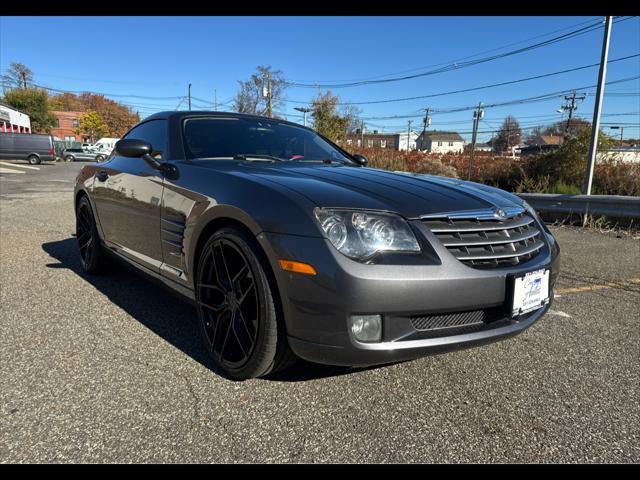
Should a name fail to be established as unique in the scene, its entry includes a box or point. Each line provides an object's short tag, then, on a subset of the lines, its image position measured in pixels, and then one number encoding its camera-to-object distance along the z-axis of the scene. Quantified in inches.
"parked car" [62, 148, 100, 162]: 1566.2
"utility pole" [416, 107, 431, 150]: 2398.1
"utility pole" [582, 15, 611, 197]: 301.1
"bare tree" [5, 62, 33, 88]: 2490.2
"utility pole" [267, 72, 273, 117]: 1279.5
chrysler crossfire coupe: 70.8
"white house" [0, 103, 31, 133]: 1589.6
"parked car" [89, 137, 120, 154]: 1561.8
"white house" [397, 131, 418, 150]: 3847.7
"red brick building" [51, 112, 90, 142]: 2674.7
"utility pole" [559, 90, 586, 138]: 1700.2
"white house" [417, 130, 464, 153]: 3939.5
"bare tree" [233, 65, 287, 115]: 1425.6
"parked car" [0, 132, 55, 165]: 1135.6
